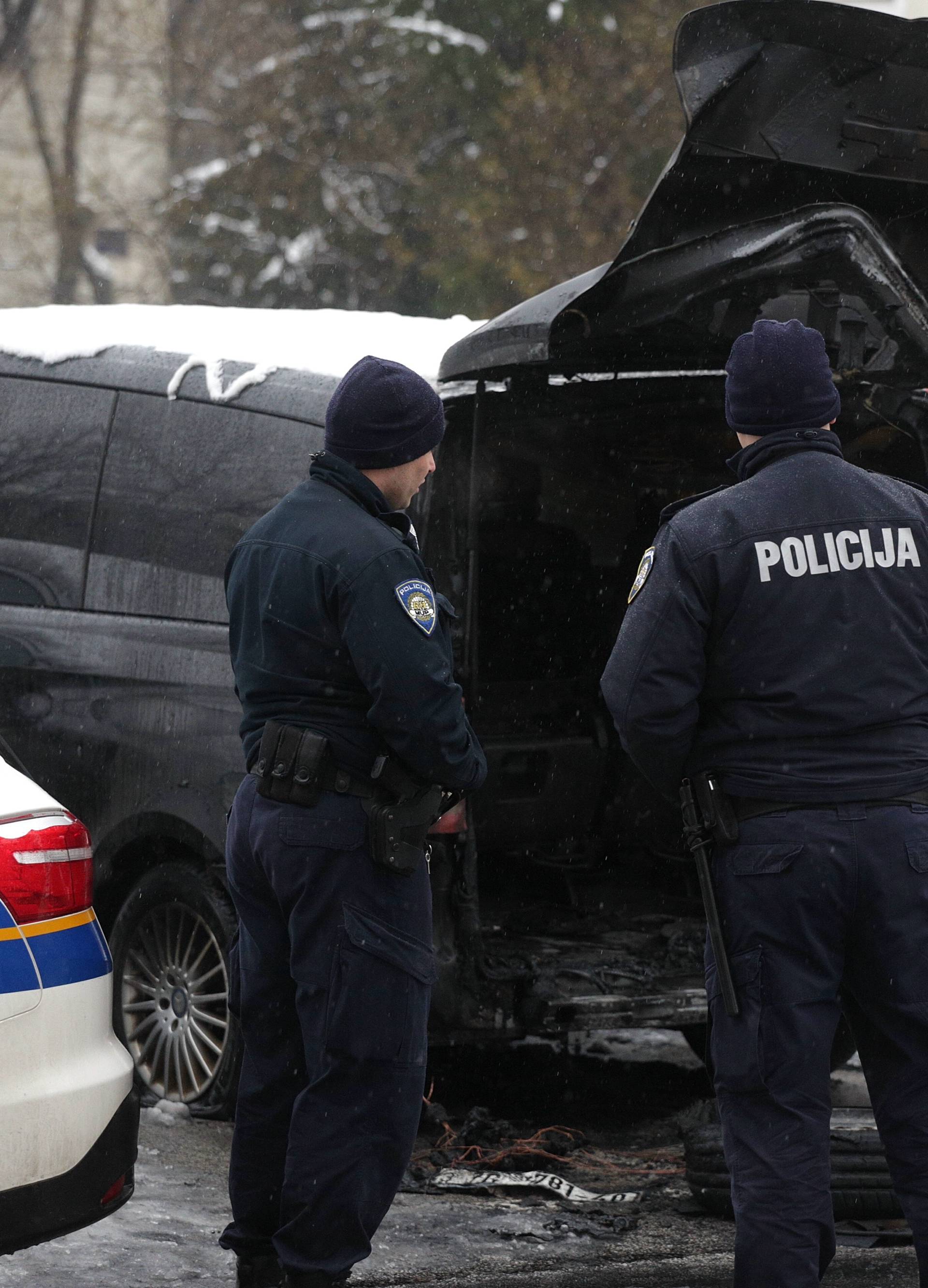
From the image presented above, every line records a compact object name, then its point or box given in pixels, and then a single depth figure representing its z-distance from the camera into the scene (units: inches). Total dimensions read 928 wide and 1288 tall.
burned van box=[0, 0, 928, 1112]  303.0
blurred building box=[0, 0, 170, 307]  1750.7
